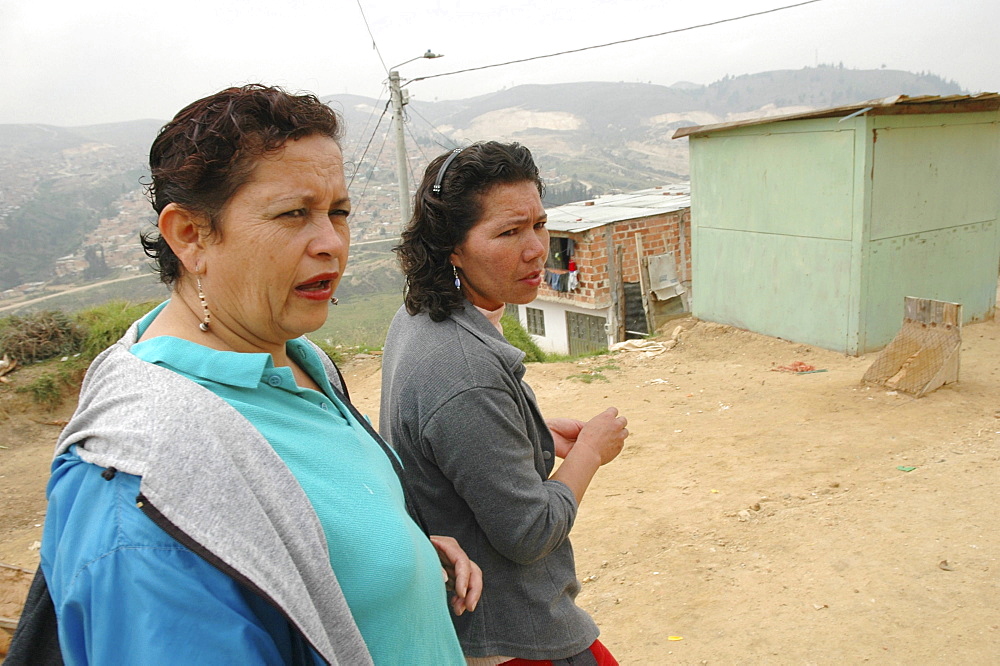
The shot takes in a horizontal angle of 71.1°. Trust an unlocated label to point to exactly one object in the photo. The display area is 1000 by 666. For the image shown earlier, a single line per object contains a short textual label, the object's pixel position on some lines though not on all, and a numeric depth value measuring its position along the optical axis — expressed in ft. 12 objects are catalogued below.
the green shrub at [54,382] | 26.76
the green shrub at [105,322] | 29.48
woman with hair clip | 4.63
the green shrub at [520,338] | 40.01
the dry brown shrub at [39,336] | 28.43
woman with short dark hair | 2.44
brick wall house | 48.19
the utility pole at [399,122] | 45.98
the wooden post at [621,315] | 50.88
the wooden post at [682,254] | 59.72
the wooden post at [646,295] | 46.37
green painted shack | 26.14
